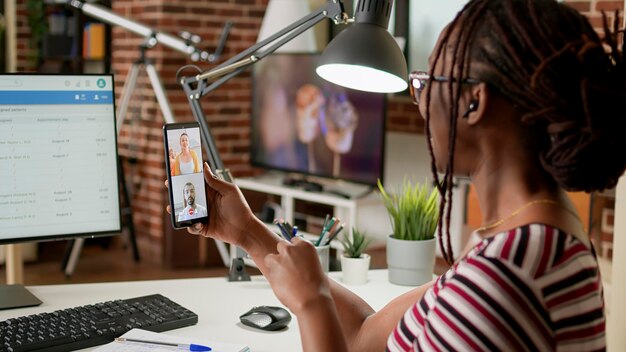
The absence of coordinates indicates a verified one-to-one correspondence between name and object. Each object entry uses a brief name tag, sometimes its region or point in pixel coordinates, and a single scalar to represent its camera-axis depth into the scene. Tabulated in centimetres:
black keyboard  136
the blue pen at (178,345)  133
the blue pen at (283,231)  175
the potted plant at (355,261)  188
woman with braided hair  93
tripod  431
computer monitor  162
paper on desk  133
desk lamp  148
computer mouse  150
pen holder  187
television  399
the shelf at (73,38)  554
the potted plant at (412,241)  187
